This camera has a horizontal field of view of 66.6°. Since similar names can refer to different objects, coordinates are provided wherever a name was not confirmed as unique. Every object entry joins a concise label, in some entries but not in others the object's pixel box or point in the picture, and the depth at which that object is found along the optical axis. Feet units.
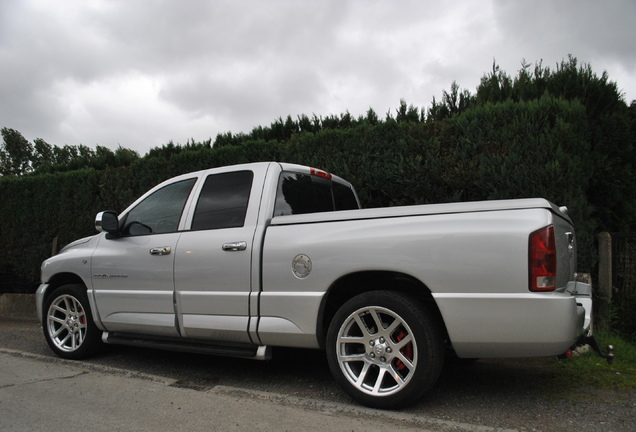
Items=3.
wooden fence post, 17.63
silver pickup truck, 9.77
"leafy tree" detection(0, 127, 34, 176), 133.59
